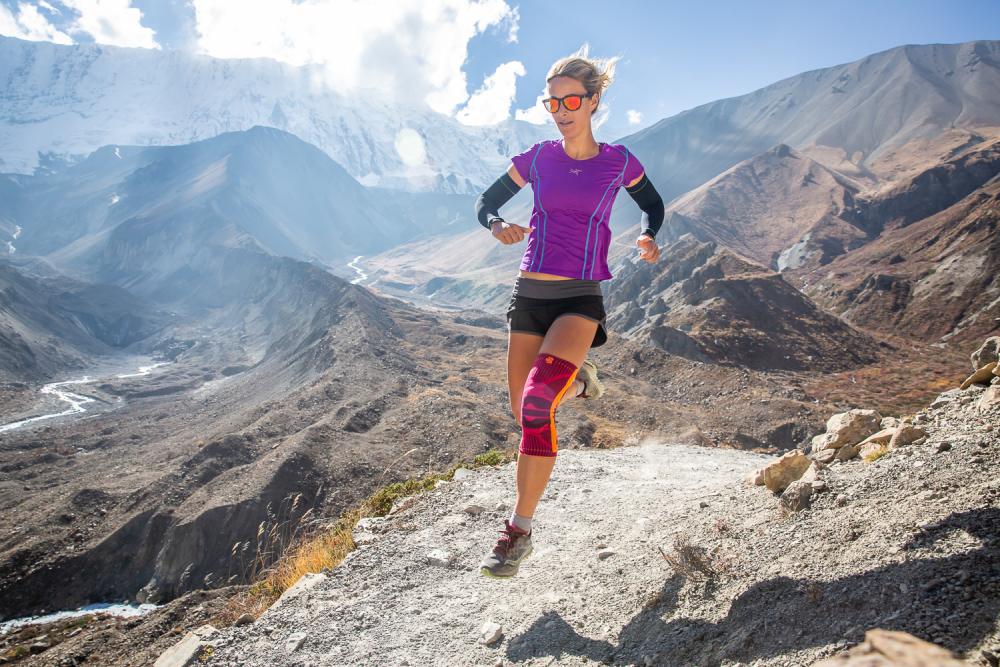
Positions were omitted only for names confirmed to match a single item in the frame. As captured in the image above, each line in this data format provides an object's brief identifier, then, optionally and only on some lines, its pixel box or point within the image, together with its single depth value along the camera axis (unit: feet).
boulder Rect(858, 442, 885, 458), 14.19
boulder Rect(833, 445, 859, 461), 15.31
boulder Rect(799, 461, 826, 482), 12.82
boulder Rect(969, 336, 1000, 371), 20.67
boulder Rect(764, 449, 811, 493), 14.39
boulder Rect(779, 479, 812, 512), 12.12
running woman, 12.94
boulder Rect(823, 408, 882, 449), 16.87
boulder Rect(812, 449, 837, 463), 16.20
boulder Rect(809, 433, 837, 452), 17.43
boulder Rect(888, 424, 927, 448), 13.34
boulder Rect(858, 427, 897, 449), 14.62
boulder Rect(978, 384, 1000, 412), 13.20
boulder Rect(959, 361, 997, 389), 18.22
